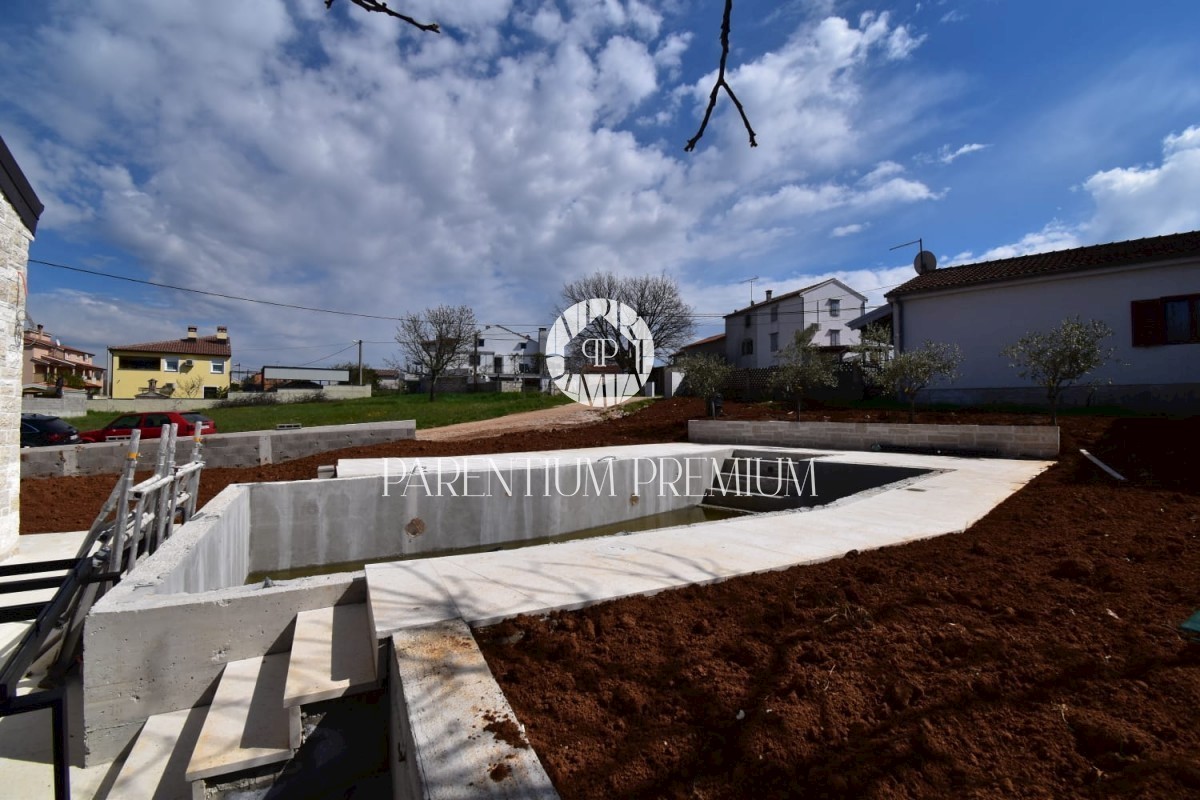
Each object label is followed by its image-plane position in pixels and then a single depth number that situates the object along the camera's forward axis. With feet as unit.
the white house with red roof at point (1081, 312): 41.39
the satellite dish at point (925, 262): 62.69
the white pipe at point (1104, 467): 23.38
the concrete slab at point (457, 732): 4.96
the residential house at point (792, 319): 107.65
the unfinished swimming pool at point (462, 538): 9.04
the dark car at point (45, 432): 39.91
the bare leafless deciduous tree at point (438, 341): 120.47
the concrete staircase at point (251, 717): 7.52
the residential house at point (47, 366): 119.14
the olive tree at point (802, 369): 46.65
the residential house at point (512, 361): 155.29
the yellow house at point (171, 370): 117.50
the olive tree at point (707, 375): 54.65
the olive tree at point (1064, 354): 32.45
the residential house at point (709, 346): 128.57
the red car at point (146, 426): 41.29
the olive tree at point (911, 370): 38.63
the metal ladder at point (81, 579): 5.56
